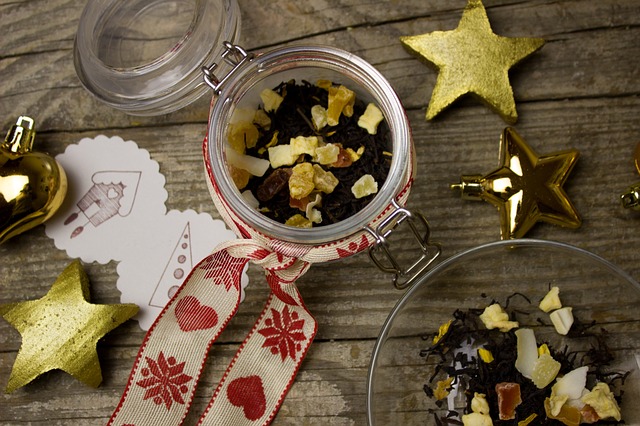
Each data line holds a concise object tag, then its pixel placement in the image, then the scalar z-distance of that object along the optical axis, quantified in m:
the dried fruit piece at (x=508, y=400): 0.48
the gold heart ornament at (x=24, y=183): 0.51
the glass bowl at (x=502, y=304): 0.50
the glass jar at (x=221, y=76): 0.46
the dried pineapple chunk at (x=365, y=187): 0.48
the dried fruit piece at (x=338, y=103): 0.49
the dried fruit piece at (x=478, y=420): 0.48
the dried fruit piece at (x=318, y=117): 0.49
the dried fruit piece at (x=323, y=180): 0.48
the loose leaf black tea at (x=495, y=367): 0.48
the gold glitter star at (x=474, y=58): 0.51
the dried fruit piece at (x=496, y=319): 0.50
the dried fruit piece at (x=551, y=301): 0.50
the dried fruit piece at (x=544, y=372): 0.48
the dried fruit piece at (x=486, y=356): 0.49
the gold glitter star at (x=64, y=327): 0.51
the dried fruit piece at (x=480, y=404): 0.48
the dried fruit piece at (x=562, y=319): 0.50
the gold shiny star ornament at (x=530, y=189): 0.50
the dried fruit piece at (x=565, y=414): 0.48
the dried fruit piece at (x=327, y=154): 0.48
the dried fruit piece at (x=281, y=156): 0.48
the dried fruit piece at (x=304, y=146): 0.48
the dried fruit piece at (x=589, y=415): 0.48
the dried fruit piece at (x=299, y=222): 0.48
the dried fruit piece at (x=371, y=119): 0.49
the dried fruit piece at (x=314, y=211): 0.48
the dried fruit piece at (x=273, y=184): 0.48
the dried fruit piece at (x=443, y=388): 0.50
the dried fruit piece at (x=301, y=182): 0.48
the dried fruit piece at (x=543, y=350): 0.49
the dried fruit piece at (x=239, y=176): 0.48
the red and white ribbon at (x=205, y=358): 0.51
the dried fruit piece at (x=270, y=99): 0.50
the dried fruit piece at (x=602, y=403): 0.48
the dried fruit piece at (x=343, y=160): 0.48
